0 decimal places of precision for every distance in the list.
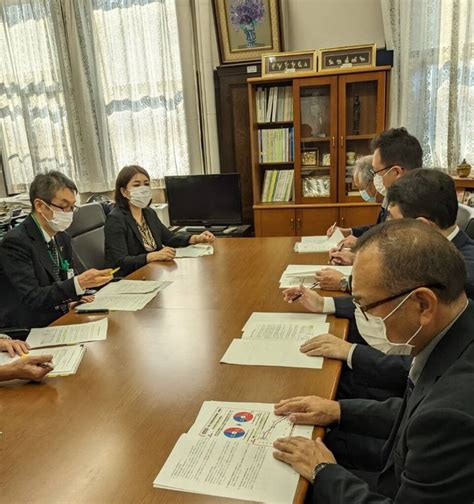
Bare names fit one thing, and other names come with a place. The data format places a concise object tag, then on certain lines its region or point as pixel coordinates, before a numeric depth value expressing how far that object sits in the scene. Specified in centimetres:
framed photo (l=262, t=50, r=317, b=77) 370
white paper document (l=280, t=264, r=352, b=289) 206
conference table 93
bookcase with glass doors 370
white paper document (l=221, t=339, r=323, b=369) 135
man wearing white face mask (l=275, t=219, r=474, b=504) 73
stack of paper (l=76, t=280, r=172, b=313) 192
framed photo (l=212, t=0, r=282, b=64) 373
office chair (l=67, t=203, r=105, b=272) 271
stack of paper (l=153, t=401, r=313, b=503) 89
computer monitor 380
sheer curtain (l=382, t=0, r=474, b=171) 340
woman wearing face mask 263
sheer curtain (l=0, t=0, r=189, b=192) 407
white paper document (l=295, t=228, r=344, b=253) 260
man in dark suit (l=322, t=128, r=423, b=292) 233
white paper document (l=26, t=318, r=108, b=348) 160
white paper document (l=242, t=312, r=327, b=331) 166
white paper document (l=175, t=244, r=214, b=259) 273
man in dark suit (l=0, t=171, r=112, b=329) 197
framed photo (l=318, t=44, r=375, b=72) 358
